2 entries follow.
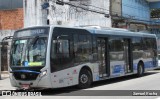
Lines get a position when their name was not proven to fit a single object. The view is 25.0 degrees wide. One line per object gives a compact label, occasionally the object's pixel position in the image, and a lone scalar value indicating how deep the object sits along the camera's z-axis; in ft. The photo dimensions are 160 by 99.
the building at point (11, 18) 114.73
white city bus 46.98
